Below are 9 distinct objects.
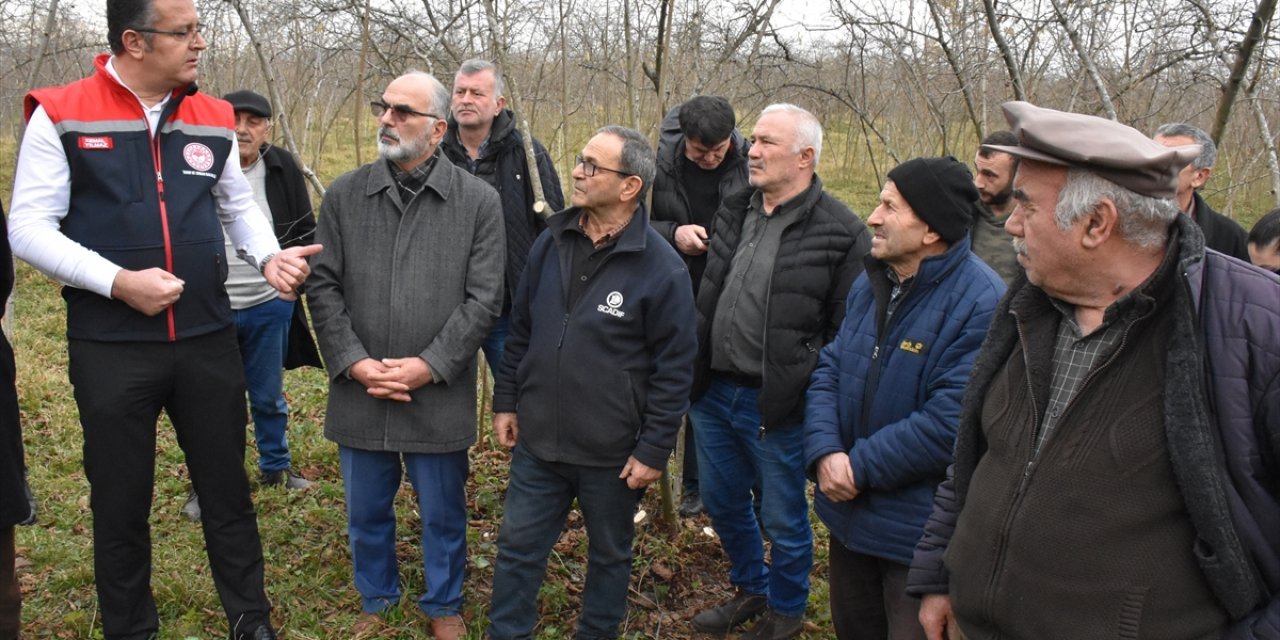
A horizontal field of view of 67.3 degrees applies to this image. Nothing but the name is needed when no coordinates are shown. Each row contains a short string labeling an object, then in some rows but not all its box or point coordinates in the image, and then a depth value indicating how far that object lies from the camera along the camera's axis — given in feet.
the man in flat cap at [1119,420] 5.59
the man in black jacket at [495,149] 14.42
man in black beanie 9.14
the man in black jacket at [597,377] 11.04
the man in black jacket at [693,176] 14.21
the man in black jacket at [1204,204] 14.15
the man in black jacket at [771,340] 11.64
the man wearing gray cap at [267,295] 15.39
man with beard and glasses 11.51
